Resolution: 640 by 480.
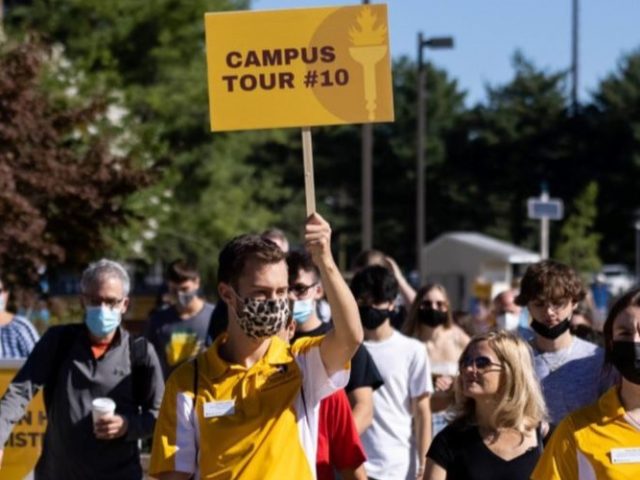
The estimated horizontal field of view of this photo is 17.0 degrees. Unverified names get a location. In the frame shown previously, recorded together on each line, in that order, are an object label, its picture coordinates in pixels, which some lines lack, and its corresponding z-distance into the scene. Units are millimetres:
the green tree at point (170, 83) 54681
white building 56624
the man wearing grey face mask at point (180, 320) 15070
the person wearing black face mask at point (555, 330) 9570
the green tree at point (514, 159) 110102
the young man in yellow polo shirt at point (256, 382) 6783
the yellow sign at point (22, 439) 13312
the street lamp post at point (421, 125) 39669
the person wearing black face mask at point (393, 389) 11791
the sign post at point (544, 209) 39970
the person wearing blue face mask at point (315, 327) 10345
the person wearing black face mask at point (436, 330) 14144
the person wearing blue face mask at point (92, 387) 9894
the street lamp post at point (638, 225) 78089
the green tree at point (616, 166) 107141
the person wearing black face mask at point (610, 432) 6338
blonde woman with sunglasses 7824
